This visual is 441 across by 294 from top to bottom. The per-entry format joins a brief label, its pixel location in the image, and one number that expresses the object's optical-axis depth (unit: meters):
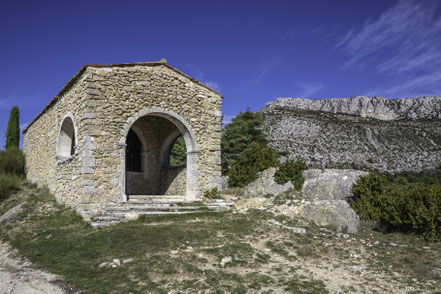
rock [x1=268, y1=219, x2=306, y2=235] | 8.43
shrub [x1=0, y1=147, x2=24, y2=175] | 17.85
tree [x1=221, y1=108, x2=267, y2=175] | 23.88
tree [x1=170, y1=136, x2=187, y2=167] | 29.81
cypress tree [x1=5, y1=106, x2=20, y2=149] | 22.18
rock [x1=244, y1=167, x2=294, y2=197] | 12.44
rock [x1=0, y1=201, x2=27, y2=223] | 10.45
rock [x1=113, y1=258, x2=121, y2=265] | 6.01
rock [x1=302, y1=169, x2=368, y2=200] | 10.88
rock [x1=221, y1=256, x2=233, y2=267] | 6.11
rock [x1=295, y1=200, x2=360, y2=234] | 8.74
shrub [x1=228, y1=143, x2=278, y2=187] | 14.78
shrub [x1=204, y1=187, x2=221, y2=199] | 12.25
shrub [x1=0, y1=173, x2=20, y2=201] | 13.36
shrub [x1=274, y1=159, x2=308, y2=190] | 12.71
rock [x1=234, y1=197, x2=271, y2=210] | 11.35
